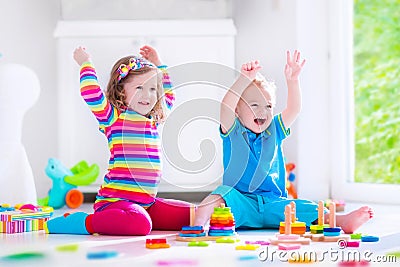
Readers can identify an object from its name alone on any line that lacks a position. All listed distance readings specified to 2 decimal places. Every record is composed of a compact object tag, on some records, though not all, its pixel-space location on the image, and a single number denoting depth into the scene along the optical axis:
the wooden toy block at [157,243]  3.56
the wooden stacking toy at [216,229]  3.73
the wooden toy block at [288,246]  3.51
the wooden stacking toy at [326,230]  3.67
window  5.11
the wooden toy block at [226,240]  3.67
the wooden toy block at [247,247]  3.53
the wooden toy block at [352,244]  3.56
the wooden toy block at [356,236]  3.70
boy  3.98
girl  3.95
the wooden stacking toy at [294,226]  3.76
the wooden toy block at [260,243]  3.63
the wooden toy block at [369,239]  3.66
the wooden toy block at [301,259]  3.32
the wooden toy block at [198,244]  3.61
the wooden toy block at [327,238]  3.66
